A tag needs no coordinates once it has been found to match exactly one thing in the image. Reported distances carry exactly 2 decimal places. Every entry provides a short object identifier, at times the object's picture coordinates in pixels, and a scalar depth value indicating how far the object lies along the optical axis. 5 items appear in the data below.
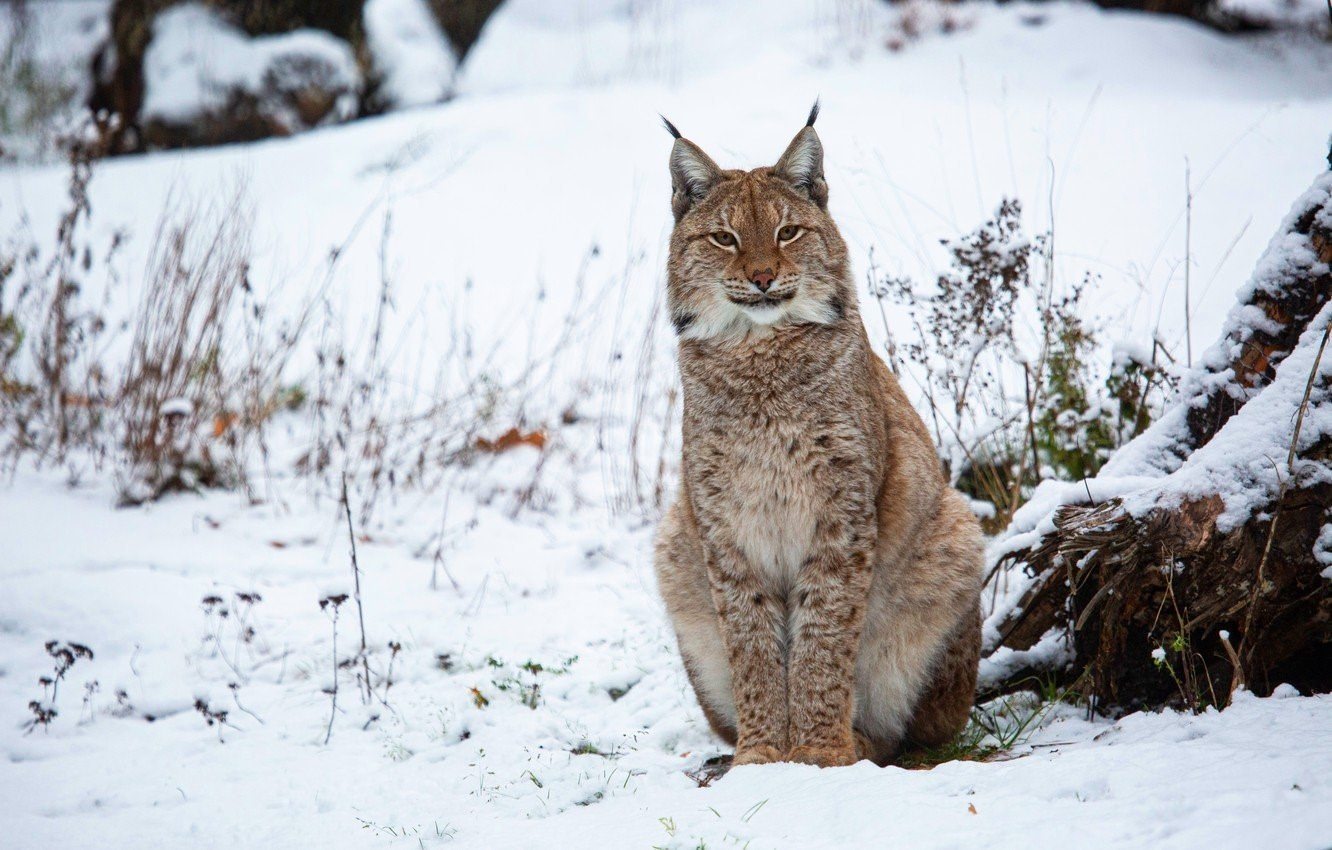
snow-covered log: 6.20
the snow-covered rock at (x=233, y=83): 27.59
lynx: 7.25
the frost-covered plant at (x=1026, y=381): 9.24
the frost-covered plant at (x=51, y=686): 8.30
